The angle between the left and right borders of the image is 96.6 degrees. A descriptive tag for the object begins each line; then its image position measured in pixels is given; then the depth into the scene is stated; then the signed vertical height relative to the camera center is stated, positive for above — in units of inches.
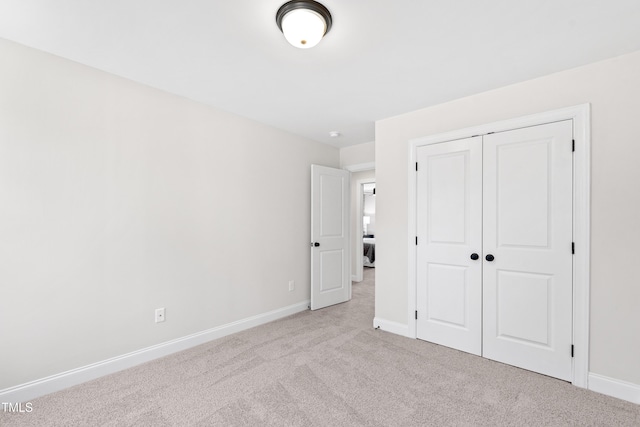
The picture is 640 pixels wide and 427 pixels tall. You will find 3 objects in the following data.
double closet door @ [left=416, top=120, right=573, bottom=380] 89.0 -10.5
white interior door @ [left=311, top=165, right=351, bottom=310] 157.6 -12.7
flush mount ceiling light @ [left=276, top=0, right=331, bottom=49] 61.2 +43.3
